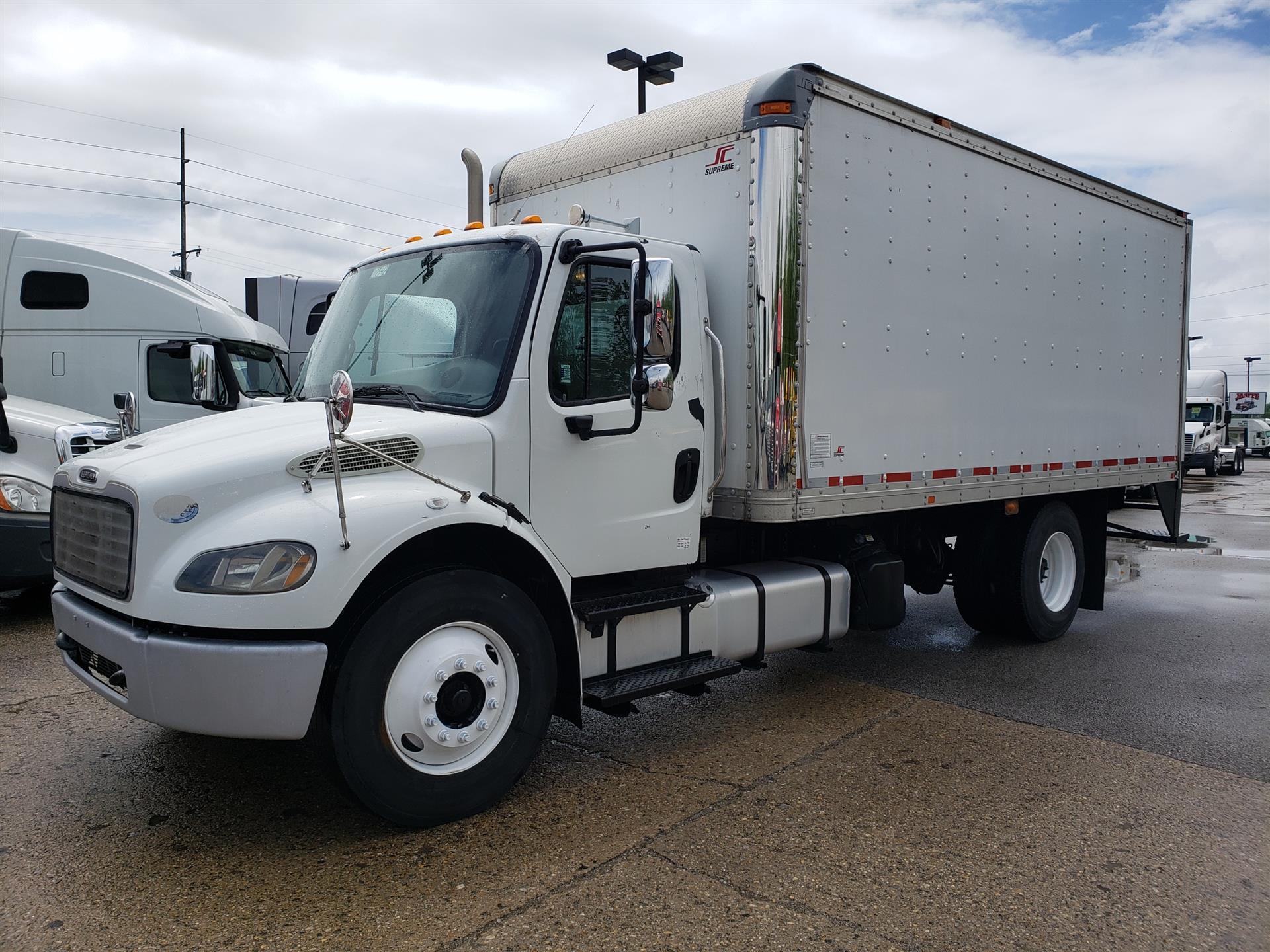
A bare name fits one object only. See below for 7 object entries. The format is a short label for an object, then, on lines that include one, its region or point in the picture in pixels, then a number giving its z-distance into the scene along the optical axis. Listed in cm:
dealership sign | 5956
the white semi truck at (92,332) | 1011
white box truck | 372
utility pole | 3634
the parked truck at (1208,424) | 3181
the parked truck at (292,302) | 1719
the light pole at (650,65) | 1015
